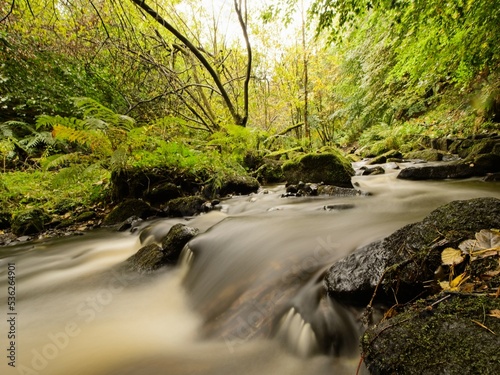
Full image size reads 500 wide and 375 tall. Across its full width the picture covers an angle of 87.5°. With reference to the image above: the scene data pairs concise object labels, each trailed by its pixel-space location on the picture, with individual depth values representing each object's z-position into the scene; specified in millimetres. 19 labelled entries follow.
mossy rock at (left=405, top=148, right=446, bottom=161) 7648
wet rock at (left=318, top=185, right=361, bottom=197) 4516
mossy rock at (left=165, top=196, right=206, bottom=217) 4539
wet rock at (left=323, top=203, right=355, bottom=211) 3602
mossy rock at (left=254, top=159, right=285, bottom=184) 7375
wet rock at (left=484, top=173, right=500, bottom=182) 4285
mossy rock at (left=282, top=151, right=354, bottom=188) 5191
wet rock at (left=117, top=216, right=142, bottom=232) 4288
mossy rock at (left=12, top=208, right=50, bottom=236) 4516
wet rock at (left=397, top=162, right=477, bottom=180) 4863
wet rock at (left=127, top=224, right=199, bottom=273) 2764
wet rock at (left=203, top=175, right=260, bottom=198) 5574
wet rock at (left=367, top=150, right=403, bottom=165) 8860
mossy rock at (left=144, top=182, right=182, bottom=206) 5090
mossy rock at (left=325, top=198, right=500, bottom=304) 1295
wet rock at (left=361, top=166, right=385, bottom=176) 6732
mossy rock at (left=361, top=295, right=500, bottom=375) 815
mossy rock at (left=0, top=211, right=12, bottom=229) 4898
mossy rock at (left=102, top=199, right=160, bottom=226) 4754
